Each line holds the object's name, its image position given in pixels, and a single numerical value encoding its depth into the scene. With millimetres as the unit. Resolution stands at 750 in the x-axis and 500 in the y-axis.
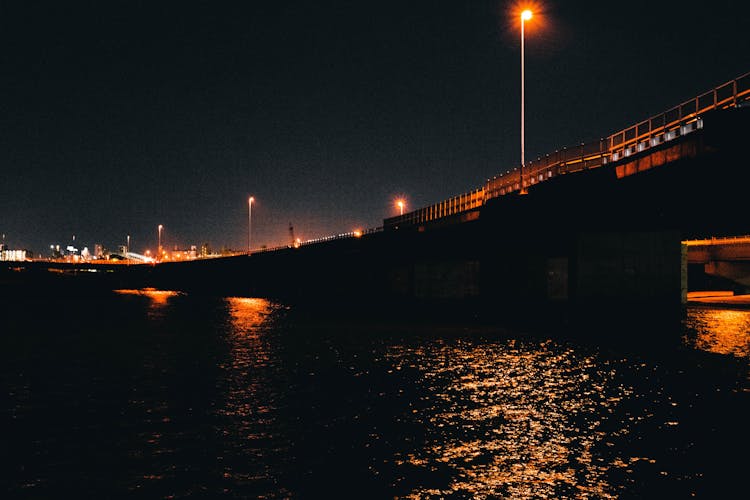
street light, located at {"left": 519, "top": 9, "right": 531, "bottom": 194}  39662
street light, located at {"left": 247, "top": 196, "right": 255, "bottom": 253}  136500
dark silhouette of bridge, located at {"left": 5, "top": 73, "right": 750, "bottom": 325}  24891
